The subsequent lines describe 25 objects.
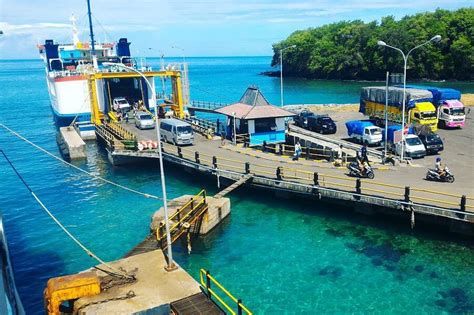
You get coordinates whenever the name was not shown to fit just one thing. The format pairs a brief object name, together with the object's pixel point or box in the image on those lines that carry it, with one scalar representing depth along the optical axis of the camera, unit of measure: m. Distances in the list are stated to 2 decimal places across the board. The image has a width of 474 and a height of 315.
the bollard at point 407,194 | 23.88
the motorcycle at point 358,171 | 28.11
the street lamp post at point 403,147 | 31.19
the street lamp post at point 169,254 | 16.53
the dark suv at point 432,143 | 34.19
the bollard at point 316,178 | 27.53
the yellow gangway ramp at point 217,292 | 18.08
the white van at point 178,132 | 38.72
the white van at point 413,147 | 32.94
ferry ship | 52.25
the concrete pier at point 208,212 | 24.15
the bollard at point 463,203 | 22.14
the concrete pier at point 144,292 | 14.76
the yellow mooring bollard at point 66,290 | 15.23
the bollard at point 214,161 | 31.90
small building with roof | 38.22
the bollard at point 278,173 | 29.09
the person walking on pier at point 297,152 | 34.00
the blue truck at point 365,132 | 36.91
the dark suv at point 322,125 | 42.84
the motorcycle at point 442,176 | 26.89
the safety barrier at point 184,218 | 22.47
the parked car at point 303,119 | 45.00
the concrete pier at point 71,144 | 44.94
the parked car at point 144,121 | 47.12
